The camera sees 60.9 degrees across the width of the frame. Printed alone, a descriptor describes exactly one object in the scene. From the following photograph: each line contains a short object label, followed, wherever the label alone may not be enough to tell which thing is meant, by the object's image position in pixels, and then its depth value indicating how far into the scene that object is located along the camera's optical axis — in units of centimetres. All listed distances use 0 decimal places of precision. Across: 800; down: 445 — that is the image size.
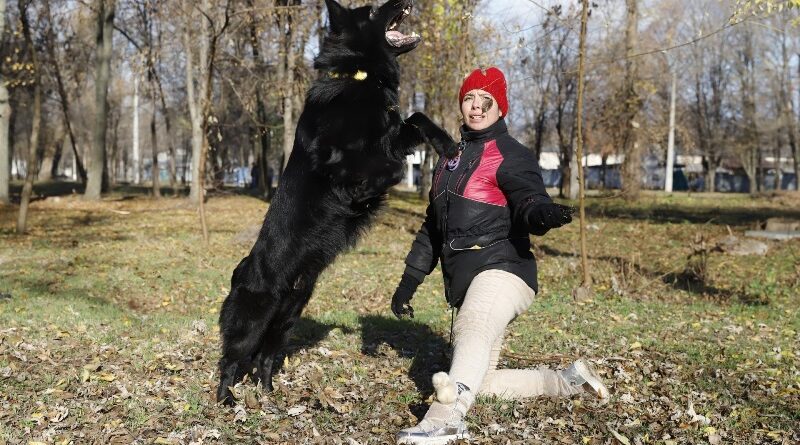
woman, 384
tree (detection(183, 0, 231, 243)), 1241
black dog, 450
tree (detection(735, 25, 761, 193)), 5384
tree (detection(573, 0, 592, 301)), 878
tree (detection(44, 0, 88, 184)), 2101
